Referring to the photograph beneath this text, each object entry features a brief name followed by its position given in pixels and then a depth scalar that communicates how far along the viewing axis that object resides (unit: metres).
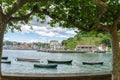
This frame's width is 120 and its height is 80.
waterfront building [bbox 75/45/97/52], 64.28
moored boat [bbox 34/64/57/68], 18.90
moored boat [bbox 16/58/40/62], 27.69
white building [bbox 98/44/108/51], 63.80
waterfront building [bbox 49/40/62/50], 69.74
